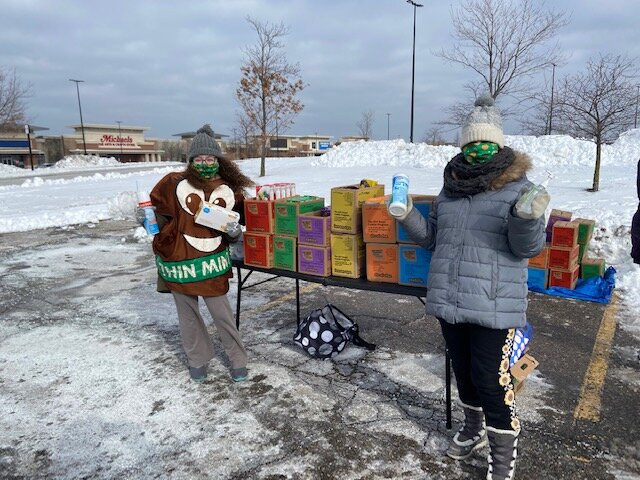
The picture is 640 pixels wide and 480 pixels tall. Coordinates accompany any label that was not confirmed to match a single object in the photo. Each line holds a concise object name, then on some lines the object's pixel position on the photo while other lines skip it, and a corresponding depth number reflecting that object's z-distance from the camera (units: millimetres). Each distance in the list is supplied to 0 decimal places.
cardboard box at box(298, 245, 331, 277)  3949
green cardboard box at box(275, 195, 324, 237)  4082
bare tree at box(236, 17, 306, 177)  22484
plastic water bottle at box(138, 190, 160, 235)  3630
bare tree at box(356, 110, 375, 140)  52844
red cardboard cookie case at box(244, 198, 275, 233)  4191
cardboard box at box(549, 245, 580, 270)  5508
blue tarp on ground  5727
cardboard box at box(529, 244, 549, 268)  5596
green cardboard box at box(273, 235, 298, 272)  4129
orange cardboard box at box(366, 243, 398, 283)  3652
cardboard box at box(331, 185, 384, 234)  3773
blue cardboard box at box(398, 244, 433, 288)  3484
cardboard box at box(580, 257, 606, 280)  5969
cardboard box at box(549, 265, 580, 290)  5723
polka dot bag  4391
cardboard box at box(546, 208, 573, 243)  5724
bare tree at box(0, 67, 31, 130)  33919
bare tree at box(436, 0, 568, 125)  16391
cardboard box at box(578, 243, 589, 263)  6016
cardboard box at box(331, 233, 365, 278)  3823
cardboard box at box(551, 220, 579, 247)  5441
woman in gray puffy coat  2430
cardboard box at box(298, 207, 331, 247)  3922
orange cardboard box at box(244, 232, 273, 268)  4250
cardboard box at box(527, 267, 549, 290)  5742
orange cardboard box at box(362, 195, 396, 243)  3629
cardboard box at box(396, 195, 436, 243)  3406
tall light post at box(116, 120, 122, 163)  69250
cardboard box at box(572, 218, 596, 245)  5863
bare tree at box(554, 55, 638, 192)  11289
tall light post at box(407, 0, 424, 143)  23797
